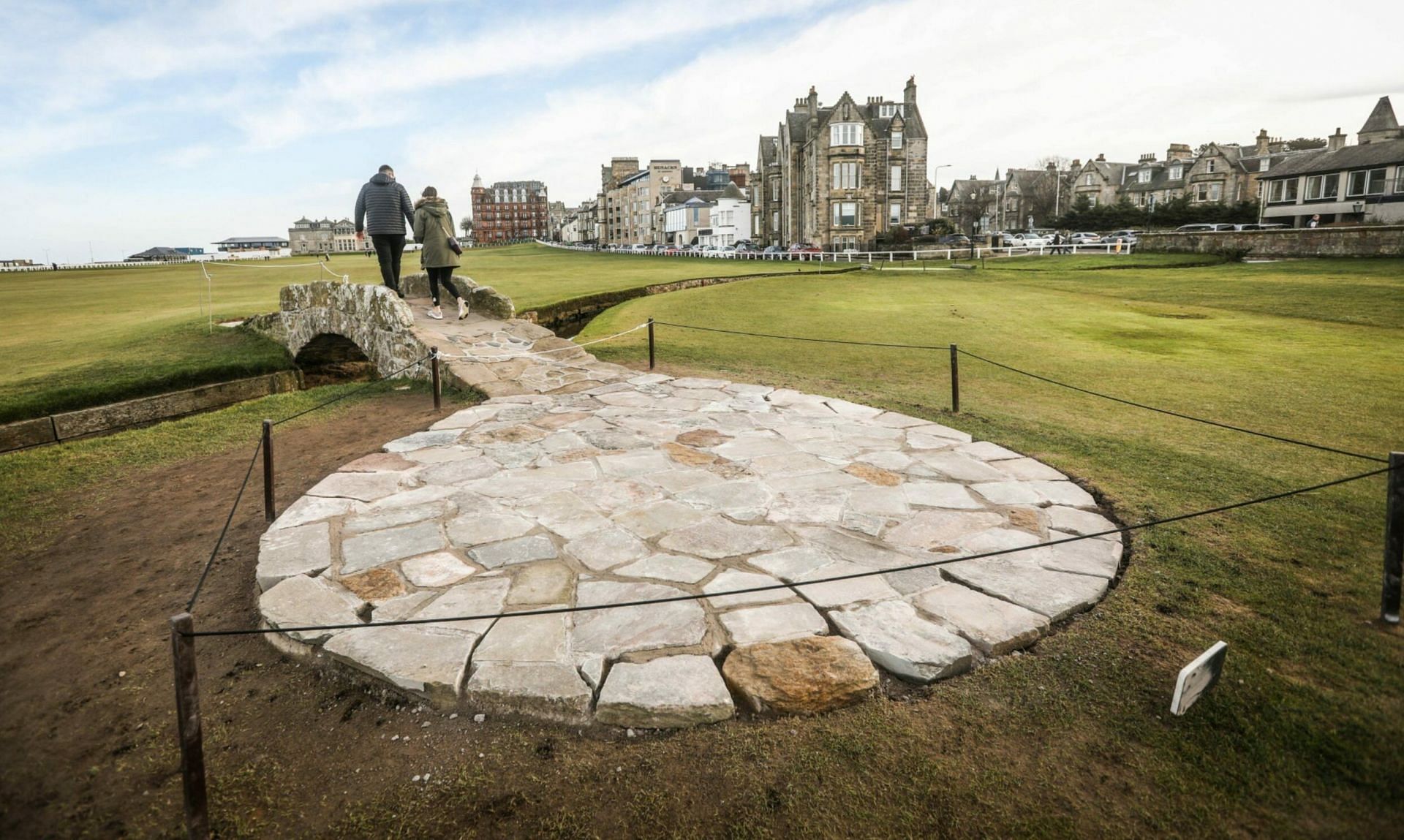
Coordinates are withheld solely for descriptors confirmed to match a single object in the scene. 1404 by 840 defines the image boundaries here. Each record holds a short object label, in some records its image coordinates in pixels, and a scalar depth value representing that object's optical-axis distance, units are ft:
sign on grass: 10.04
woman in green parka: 37.37
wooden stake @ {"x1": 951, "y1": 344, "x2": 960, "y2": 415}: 27.47
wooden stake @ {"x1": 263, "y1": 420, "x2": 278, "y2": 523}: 18.30
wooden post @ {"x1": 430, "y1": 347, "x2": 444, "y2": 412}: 28.84
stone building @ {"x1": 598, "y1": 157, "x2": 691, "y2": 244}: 318.24
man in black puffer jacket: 36.83
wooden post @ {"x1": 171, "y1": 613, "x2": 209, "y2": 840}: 8.19
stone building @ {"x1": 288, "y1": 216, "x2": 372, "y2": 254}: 518.78
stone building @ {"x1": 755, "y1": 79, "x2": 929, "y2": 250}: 172.35
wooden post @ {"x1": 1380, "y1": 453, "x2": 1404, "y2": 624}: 11.78
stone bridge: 33.32
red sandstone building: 639.76
